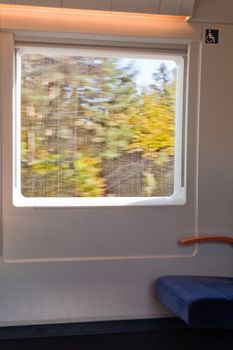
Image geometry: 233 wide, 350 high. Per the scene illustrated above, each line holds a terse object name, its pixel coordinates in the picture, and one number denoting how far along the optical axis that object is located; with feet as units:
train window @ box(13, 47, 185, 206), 8.90
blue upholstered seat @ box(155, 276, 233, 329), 6.93
